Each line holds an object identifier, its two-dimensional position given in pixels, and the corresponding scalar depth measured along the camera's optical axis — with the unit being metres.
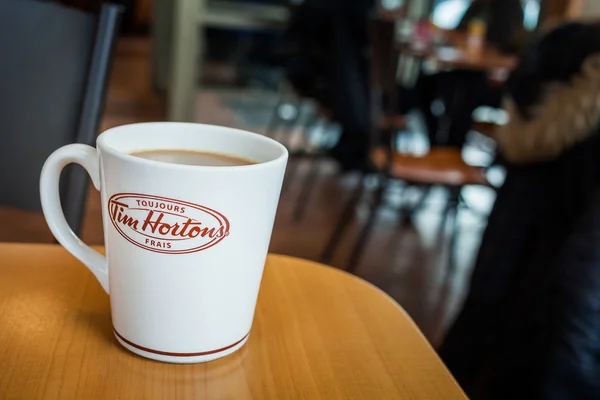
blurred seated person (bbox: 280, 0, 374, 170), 2.11
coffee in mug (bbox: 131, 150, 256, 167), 0.37
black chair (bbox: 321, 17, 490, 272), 1.71
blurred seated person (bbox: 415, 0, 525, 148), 2.64
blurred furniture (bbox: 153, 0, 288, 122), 3.03
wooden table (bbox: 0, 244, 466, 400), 0.32
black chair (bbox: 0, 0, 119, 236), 0.61
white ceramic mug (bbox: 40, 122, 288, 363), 0.31
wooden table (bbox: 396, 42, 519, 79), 2.11
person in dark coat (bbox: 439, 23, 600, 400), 0.68
